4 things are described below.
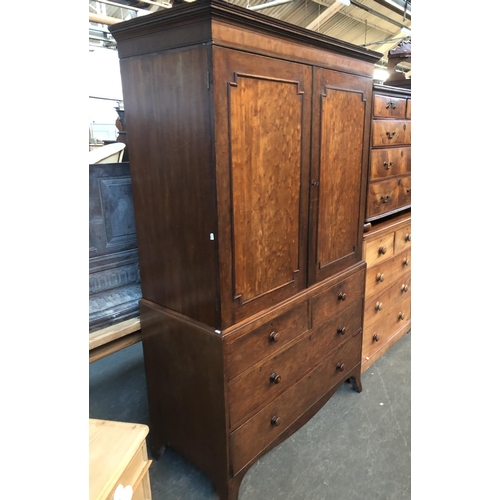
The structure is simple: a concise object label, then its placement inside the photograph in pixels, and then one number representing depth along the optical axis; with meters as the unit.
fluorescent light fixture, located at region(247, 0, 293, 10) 3.70
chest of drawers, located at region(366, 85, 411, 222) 2.08
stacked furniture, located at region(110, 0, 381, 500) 1.23
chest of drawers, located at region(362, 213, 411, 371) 2.29
